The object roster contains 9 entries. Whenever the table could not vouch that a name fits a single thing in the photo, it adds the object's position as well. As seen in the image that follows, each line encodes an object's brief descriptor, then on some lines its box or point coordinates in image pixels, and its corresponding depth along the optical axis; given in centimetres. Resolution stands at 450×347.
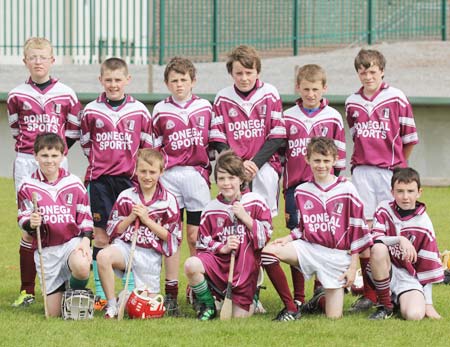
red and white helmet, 990
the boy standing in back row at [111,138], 1080
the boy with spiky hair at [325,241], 993
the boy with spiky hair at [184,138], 1084
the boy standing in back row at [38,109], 1110
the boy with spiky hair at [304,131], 1072
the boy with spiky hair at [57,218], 1008
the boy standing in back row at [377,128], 1094
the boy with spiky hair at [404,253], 993
